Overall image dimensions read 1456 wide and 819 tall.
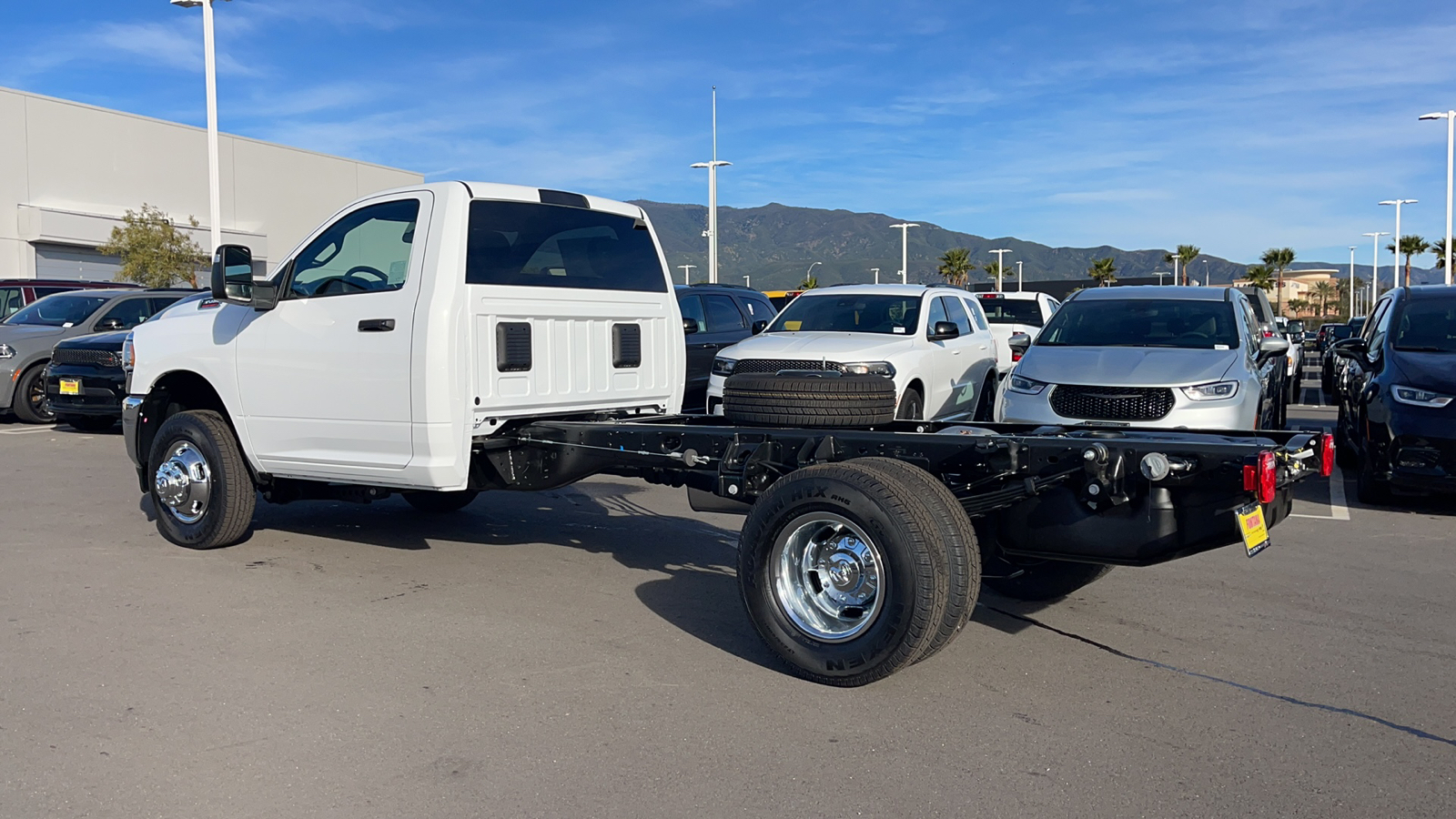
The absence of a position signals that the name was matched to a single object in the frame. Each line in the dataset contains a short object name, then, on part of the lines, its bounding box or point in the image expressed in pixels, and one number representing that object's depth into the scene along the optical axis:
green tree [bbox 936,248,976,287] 78.19
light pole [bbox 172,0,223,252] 23.72
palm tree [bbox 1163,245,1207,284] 94.14
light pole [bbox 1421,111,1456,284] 36.91
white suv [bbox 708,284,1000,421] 11.03
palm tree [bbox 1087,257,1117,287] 79.44
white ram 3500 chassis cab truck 4.64
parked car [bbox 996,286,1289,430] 8.78
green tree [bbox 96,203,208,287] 38.03
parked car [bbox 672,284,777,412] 14.18
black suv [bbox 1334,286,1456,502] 8.52
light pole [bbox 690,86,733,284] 40.06
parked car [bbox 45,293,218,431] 13.58
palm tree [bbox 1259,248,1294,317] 90.99
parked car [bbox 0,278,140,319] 19.03
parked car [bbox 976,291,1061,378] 17.86
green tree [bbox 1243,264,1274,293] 88.81
